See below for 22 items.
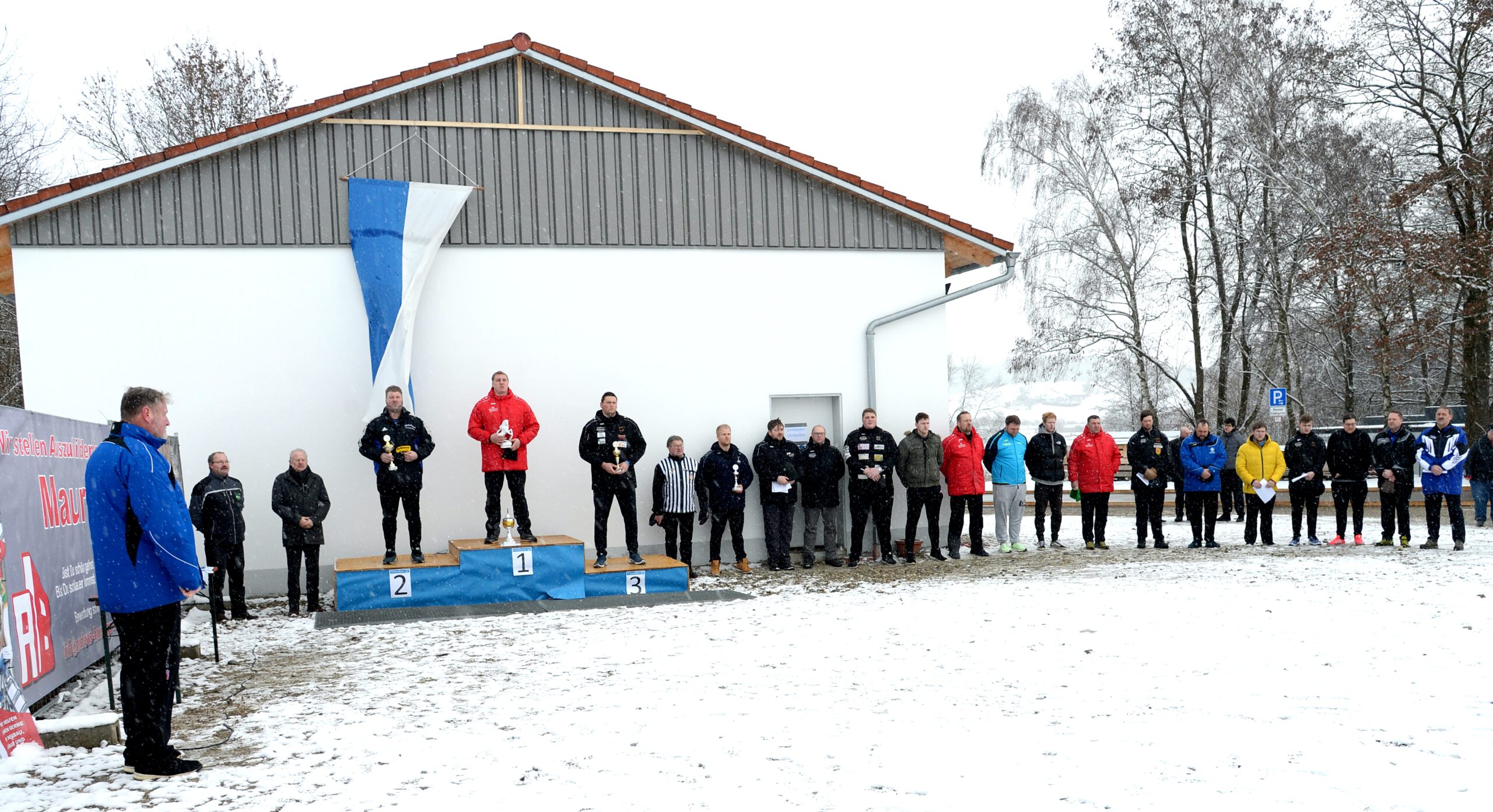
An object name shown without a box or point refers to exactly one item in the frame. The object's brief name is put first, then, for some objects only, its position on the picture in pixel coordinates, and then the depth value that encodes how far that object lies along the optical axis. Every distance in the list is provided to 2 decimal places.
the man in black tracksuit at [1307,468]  12.62
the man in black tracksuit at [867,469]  11.91
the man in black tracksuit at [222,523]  9.16
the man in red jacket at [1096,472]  13.33
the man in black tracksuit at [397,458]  9.77
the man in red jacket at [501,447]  10.15
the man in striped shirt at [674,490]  11.27
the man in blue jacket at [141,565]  4.55
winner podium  9.44
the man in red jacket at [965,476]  12.45
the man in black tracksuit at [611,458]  10.52
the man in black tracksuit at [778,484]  11.62
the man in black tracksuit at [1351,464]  12.34
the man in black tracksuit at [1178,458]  13.97
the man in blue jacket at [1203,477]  13.10
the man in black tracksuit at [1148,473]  13.22
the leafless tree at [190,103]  24.91
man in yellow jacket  12.92
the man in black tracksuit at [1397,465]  11.96
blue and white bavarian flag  10.62
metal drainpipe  12.39
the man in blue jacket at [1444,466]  11.48
